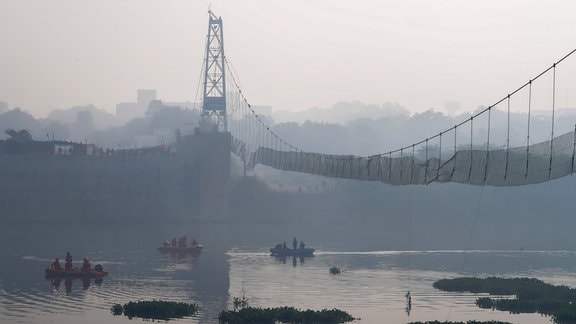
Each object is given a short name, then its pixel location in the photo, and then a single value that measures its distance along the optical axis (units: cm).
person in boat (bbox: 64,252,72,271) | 9225
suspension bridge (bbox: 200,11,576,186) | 5956
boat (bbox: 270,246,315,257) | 11350
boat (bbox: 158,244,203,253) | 11544
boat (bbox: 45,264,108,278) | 9169
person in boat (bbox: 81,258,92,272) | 9210
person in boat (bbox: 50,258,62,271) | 9230
